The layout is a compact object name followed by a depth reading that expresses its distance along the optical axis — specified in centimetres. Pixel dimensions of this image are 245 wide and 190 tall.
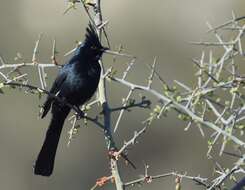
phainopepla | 1266
